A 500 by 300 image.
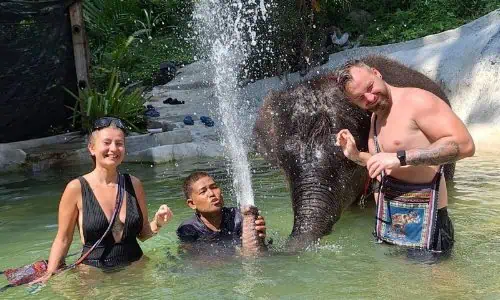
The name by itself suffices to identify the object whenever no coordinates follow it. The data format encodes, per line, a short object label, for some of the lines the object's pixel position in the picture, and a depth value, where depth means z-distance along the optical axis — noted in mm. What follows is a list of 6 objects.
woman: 4633
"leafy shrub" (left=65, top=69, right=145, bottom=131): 10805
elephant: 5375
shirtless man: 4051
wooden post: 11008
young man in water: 5207
